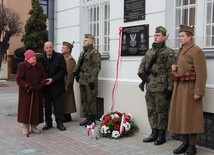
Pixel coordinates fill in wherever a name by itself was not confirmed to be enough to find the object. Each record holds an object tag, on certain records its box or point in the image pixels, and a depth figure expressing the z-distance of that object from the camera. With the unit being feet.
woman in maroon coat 26.03
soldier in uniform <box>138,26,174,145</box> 22.57
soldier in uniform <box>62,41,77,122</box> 30.27
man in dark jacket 27.81
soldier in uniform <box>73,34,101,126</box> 28.02
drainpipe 37.19
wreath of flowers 25.00
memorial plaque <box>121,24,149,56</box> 25.81
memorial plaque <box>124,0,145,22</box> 26.20
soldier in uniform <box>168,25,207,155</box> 19.71
